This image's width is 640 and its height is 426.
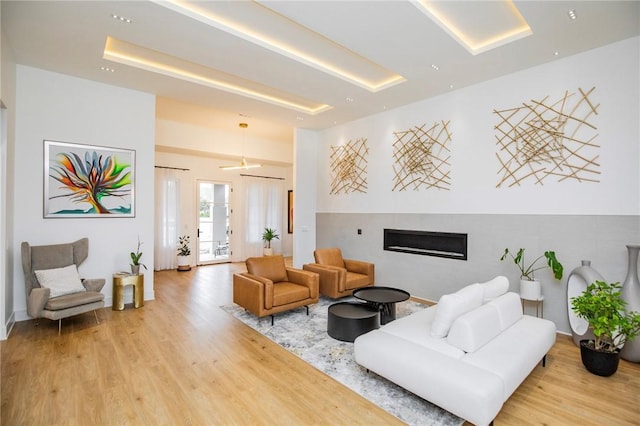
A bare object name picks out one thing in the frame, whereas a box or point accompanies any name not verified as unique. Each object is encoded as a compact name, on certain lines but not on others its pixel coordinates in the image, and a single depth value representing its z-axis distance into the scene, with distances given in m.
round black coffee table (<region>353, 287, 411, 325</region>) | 3.95
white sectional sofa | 2.04
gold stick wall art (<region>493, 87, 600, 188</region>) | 3.68
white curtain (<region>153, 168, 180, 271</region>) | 7.83
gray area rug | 2.35
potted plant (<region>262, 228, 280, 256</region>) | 9.49
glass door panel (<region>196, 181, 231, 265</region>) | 8.70
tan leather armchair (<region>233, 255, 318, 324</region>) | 3.99
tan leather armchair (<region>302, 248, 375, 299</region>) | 4.98
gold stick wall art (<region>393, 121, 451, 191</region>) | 5.03
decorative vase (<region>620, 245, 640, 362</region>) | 3.10
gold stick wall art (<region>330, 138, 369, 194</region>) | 6.31
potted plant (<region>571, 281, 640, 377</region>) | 2.75
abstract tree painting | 4.29
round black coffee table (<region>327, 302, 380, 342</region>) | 3.55
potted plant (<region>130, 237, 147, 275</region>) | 4.76
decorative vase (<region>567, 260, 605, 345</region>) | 3.36
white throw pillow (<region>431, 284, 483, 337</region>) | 2.56
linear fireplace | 4.85
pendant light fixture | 7.32
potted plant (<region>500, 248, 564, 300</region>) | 3.69
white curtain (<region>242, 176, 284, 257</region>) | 9.48
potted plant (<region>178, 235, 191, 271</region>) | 7.88
